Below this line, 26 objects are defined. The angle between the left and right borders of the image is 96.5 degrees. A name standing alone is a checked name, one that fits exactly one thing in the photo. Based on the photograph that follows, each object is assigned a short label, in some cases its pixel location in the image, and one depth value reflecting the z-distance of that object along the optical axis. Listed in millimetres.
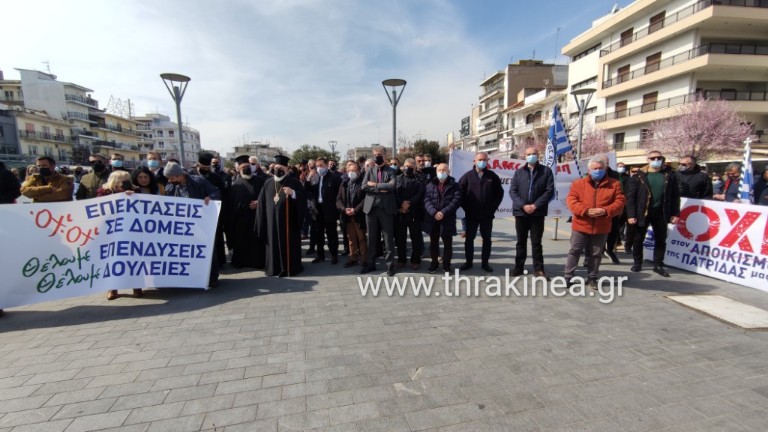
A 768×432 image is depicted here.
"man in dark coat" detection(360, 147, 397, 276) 5672
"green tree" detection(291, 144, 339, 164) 54531
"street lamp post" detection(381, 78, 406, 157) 10234
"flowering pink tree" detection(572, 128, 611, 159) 31859
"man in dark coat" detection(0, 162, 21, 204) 5340
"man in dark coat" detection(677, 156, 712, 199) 5914
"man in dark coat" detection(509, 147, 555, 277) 5336
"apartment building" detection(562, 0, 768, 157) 24938
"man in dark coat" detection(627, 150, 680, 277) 5602
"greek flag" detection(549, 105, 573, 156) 7711
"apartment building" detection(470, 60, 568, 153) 51969
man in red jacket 4750
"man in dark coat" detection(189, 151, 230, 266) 5945
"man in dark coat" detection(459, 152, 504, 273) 5770
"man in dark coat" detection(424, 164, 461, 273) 5691
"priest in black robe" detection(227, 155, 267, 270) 6223
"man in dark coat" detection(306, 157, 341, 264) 6656
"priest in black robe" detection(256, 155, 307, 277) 5715
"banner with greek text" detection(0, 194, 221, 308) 4102
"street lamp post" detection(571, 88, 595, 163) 12926
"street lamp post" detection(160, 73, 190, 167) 10438
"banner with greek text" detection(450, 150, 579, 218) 7543
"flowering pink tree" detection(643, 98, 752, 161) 21219
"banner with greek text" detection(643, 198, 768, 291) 4898
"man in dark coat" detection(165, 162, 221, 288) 5102
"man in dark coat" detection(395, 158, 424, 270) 5902
